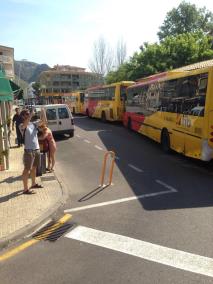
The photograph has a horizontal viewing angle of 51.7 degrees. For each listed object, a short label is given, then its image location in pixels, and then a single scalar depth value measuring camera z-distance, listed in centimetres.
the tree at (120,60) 3700
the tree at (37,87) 5934
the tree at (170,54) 2092
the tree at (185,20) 3960
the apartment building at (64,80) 7486
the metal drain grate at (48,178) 588
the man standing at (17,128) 975
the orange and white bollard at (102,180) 558
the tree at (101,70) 4010
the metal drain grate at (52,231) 360
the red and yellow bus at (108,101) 1508
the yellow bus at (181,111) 616
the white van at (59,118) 1154
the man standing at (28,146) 497
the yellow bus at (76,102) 2301
